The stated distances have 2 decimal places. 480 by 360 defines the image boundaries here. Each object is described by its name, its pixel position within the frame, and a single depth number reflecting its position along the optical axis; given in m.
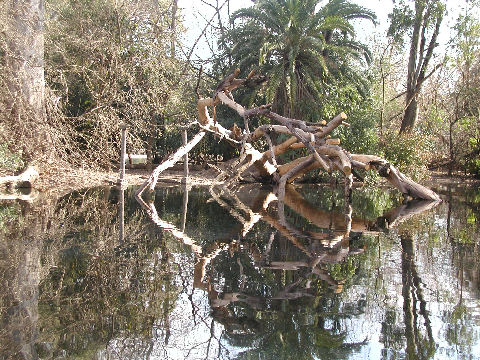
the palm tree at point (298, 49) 19.55
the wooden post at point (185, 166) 17.25
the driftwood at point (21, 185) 12.65
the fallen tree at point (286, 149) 12.34
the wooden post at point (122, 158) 15.59
